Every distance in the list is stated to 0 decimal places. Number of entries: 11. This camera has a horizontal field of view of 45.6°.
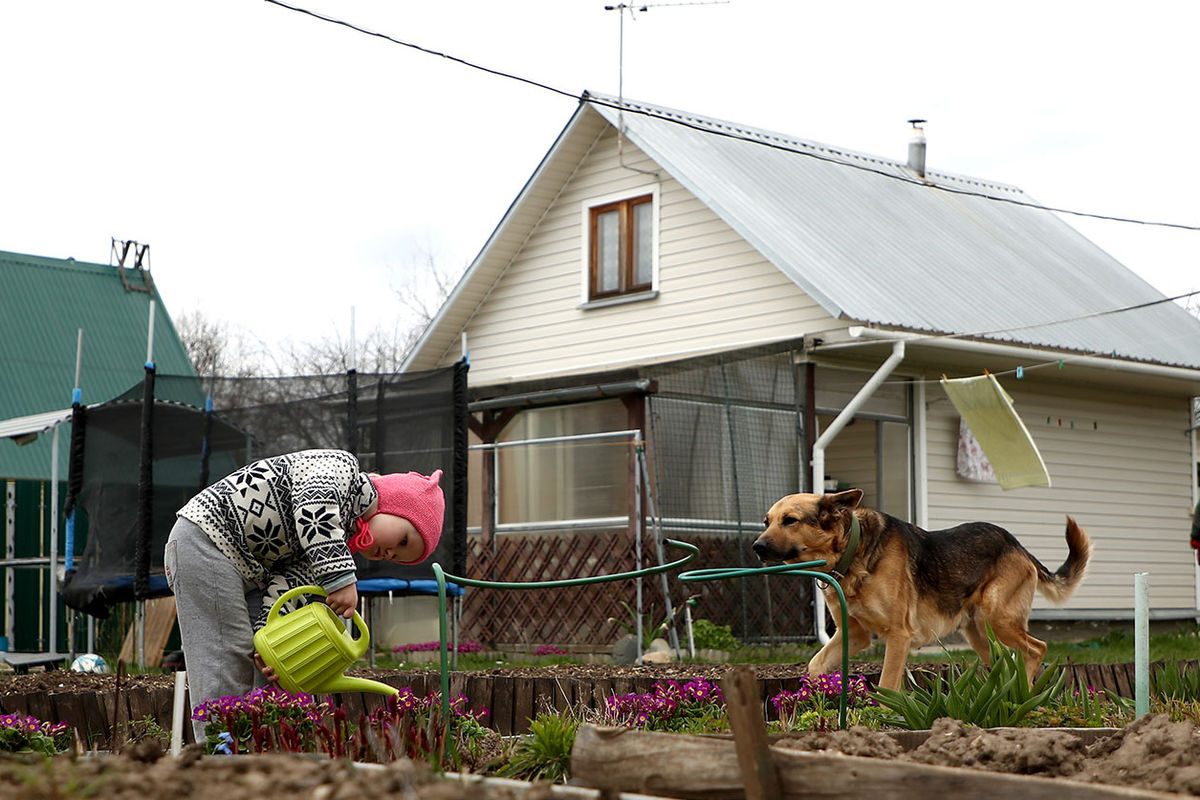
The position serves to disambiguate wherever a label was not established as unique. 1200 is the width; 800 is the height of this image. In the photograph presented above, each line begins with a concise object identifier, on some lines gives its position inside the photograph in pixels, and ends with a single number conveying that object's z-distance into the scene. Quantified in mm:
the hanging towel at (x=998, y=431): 13375
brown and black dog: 7277
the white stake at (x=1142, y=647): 4875
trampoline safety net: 10133
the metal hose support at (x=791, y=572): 3969
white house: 13758
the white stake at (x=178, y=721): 4352
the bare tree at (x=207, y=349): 39250
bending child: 4980
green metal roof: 22250
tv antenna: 15836
